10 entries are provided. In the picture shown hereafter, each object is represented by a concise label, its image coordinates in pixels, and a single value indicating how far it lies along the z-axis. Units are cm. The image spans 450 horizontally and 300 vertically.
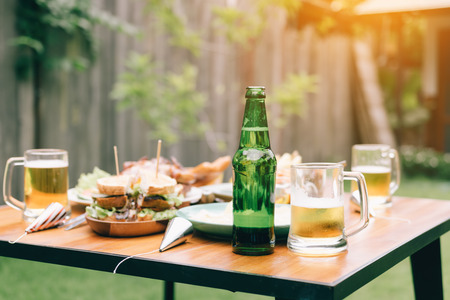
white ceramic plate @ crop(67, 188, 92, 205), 175
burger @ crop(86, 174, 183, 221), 144
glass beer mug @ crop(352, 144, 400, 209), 183
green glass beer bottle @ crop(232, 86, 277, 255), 126
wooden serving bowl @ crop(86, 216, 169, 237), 140
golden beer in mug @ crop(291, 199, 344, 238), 123
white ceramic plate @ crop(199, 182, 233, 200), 188
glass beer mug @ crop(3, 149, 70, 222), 159
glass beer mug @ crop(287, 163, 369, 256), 123
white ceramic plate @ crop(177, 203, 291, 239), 137
